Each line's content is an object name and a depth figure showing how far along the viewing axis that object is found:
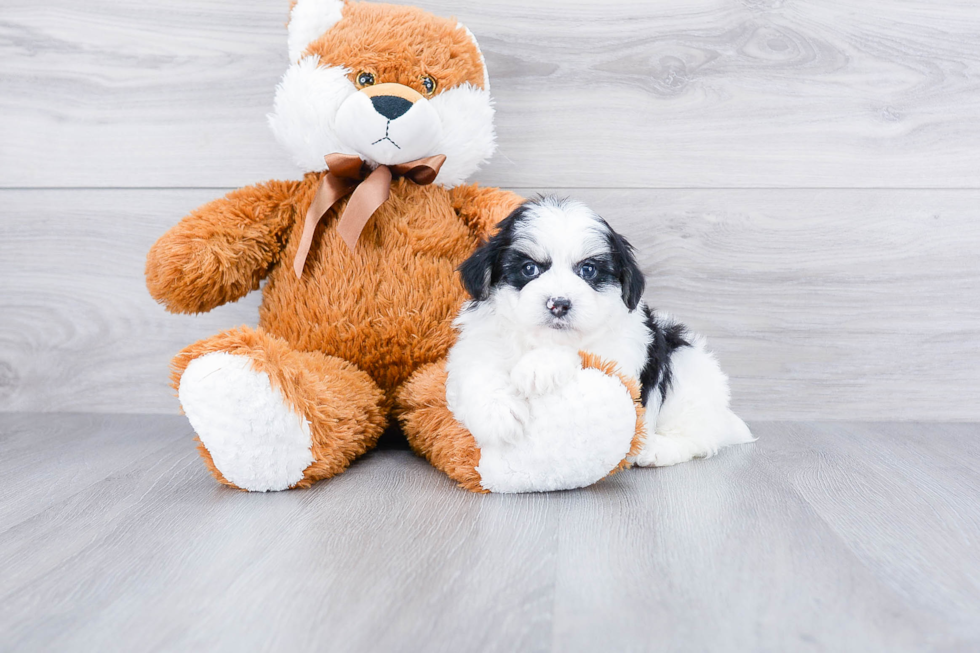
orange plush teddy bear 1.47
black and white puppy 1.25
